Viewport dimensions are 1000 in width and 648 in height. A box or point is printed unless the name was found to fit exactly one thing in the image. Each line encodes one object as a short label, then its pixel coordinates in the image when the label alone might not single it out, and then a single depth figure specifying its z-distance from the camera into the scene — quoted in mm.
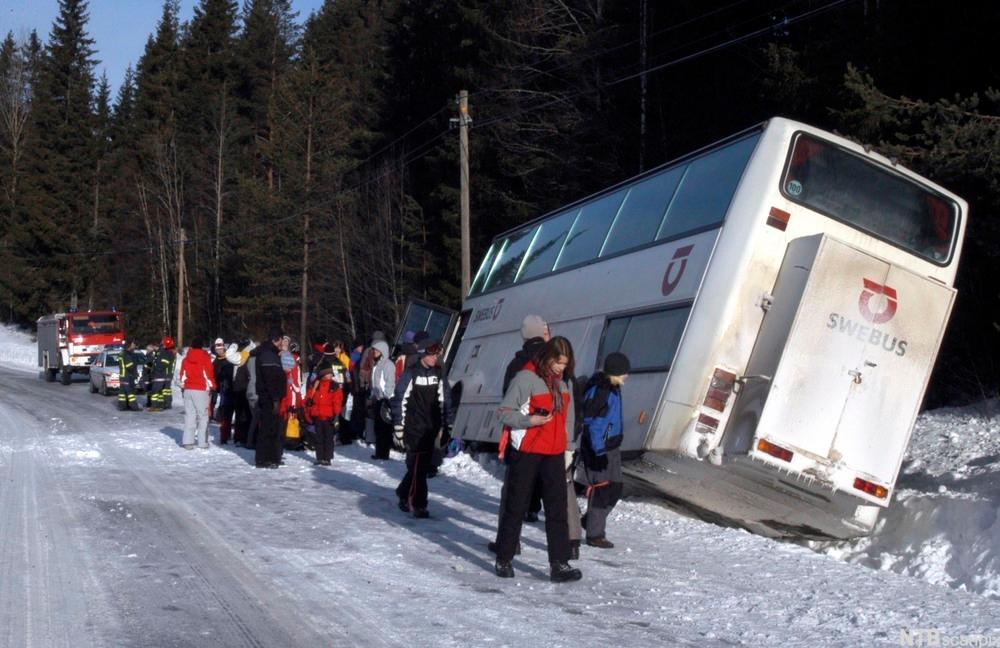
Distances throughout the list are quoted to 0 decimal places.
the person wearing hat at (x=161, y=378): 26406
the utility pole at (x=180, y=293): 55469
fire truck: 41750
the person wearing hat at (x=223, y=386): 18422
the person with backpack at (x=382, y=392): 15703
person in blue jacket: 9500
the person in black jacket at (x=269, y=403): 14633
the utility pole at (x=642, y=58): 28636
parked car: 33719
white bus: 9555
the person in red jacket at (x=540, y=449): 8086
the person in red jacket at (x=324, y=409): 15172
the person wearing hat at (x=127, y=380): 26656
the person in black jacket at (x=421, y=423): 10945
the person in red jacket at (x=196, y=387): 16859
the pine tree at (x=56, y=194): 67438
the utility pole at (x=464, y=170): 24797
